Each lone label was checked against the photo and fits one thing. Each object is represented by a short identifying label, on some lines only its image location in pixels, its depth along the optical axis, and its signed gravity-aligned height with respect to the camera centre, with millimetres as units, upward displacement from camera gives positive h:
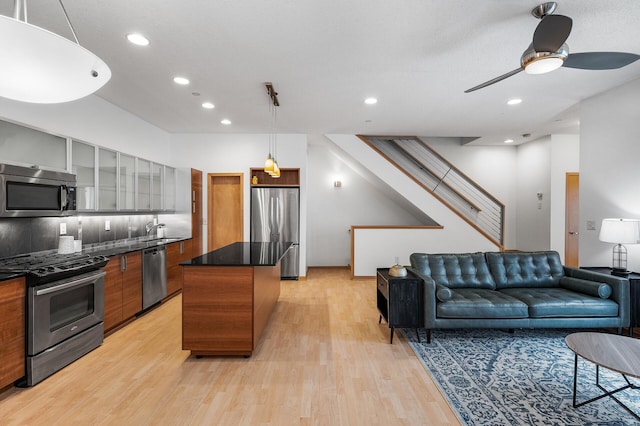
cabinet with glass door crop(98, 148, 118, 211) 3863 +402
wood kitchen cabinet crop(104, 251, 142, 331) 3413 -902
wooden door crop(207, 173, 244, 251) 6277 +40
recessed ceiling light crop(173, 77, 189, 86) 3590 +1518
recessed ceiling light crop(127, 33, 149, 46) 2692 +1506
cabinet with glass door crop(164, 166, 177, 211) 5434 +406
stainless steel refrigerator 6141 -76
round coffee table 1943 -945
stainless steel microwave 2660 +173
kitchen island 2887 -888
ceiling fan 1994 +1154
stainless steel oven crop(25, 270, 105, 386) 2471 -982
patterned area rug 2131 -1378
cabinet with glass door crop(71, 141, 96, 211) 3475 +440
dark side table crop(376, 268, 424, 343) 3248 -955
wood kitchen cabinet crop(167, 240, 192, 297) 4684 -784
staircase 7422 +690
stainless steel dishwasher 4059 -873
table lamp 3320 -260
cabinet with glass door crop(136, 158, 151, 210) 4691 +403
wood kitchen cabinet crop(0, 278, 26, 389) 2275 -892
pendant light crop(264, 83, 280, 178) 3906 +1489
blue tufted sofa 3193 -952
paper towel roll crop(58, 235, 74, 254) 3312 -363
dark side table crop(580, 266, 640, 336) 3242 -932
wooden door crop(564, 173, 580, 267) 6340 -146
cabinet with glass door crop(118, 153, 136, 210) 4262 +412
